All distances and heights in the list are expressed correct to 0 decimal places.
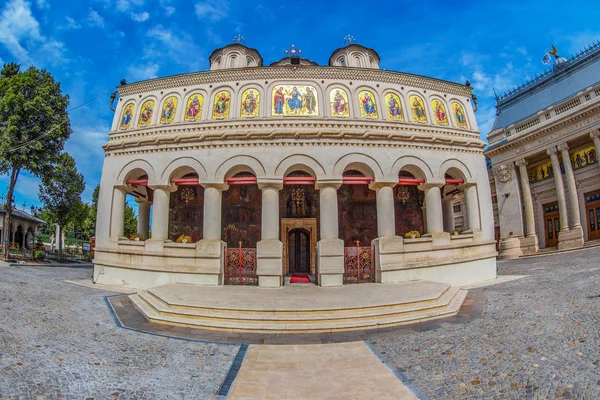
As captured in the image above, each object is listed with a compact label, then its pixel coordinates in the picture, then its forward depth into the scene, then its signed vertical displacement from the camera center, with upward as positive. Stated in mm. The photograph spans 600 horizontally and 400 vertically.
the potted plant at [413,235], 14812 +72
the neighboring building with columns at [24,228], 37281 +2008
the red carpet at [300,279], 14214 -1856
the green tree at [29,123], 21344 +8623
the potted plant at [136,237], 15230 +234
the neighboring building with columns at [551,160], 23781 +6284
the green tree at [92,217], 38650 +3234
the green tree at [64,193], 28094 +4573
